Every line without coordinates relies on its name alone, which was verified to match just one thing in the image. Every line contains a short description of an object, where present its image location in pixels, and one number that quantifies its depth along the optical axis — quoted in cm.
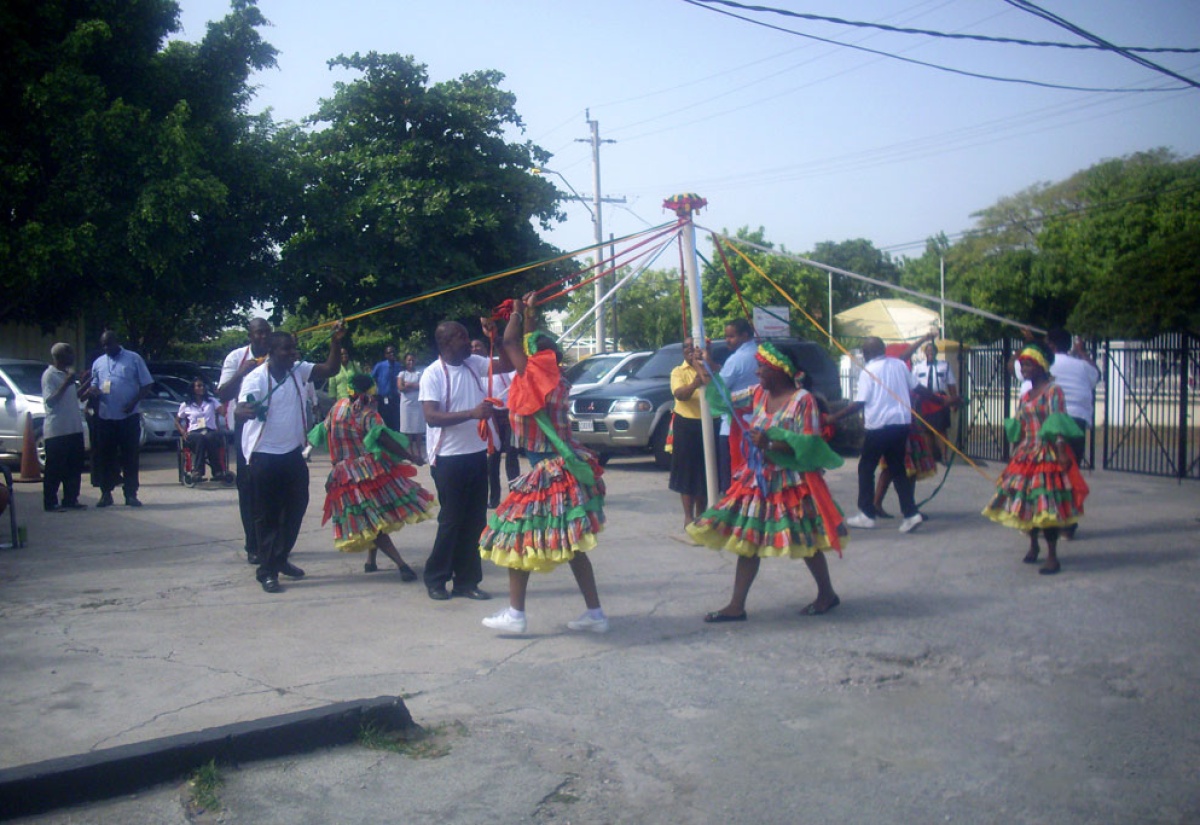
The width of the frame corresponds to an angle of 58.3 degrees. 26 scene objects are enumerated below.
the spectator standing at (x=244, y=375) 793
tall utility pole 3022
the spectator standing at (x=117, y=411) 1181
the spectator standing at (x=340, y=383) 1114
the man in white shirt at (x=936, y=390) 1204
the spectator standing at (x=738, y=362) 919
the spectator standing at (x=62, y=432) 1154
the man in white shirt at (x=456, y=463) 710
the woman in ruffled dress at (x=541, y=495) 604
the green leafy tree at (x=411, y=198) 2400
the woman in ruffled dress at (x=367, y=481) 788
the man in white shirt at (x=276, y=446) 754
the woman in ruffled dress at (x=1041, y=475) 797
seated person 1430
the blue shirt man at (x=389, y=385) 1731
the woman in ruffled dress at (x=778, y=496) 635
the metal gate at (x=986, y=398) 1680
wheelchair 1438
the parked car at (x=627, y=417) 1464
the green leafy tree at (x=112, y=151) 1805
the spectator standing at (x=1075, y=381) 1033
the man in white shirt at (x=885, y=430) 983
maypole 866
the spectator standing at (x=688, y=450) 941
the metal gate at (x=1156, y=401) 1371
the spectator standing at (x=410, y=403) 1563
